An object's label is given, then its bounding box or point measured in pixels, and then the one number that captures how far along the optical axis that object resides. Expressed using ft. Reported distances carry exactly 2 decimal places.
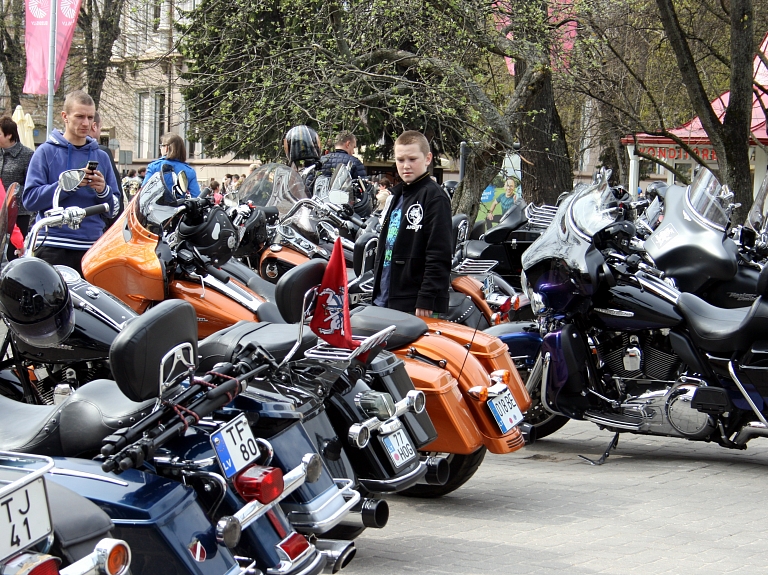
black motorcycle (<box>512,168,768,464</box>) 20.43
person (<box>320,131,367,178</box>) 32.89
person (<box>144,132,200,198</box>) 28.27
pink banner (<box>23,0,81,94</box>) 44.45
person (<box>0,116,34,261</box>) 32.71
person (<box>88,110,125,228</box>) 23.06
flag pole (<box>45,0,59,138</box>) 43.09
